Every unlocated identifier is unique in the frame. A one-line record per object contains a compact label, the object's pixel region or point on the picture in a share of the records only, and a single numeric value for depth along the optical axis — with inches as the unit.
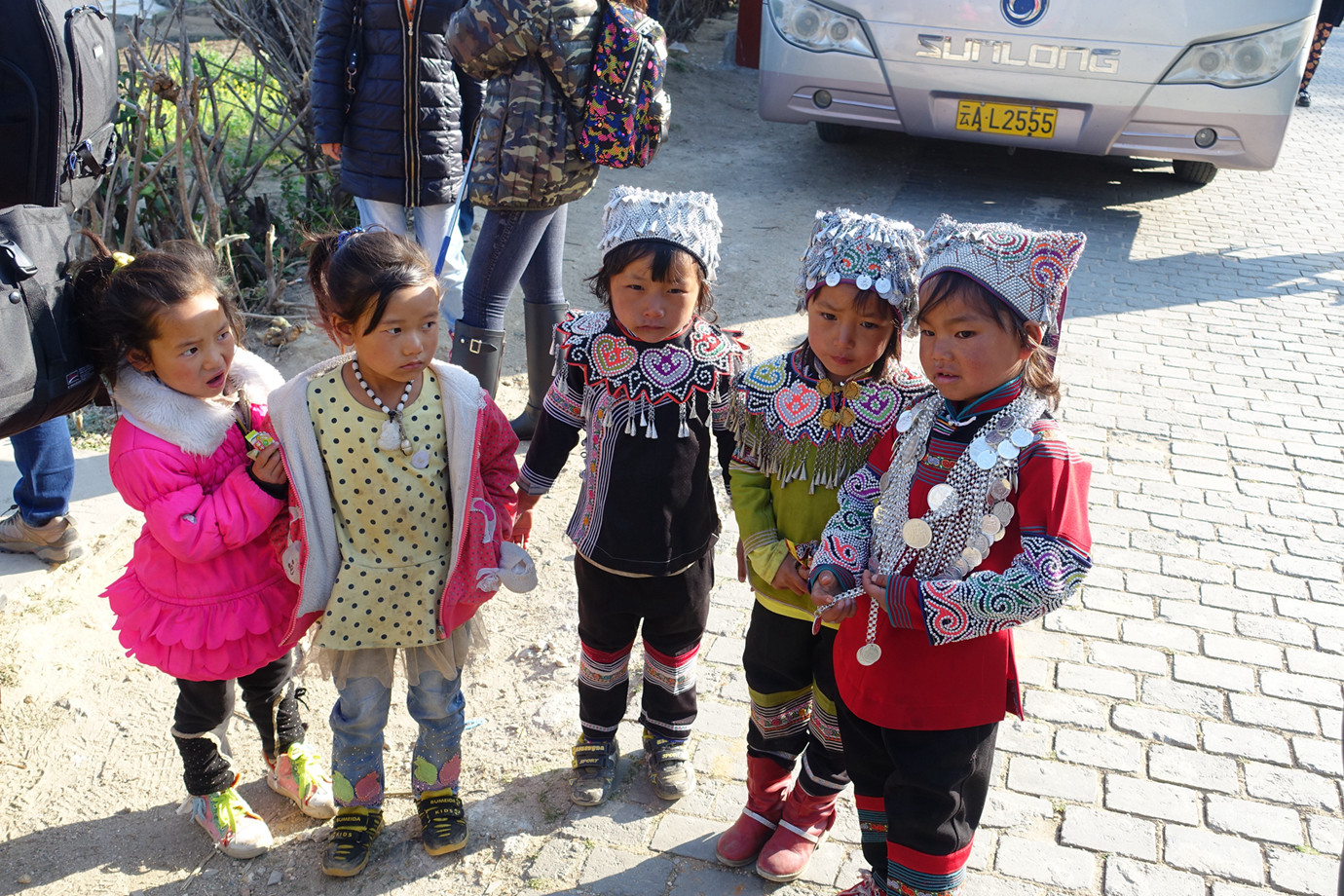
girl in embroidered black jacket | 94.3
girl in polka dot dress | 86.3
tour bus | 241.0
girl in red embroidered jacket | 73.0
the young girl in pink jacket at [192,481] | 86.2
